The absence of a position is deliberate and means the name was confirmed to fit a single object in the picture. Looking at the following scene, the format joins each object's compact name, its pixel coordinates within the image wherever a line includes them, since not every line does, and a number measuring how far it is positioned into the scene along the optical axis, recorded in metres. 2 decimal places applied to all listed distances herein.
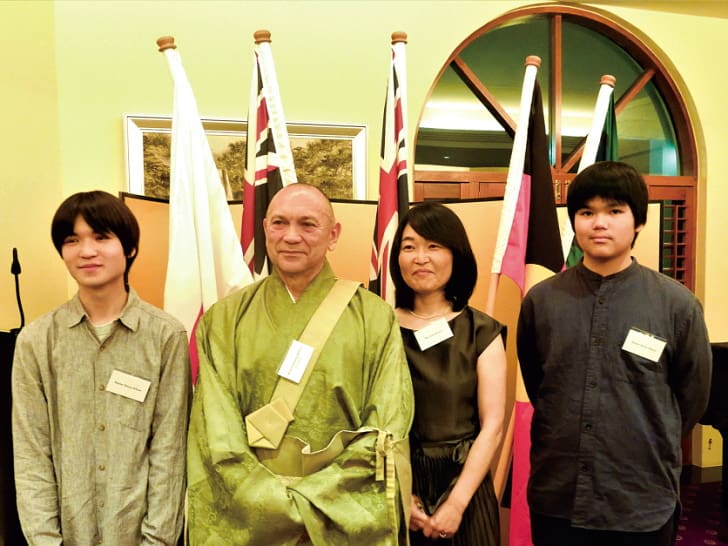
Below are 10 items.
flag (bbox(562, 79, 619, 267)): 2.51
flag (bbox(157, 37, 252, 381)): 2.01
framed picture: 2.79
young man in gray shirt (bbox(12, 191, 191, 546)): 1.38
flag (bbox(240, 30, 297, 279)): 2.22
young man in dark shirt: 1.50
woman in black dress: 1.57
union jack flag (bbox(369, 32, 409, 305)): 2.29
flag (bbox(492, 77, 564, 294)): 2.34
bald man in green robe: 1.34
